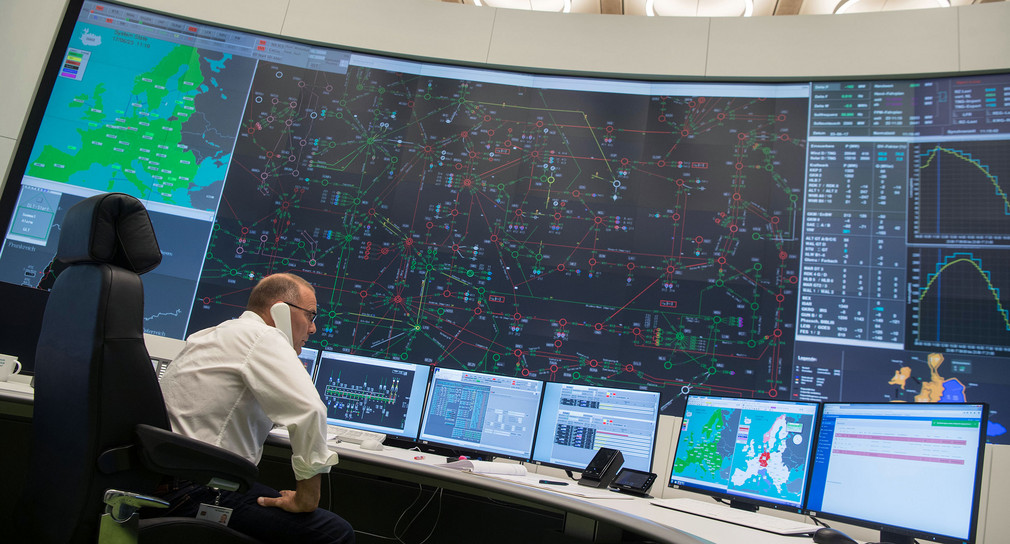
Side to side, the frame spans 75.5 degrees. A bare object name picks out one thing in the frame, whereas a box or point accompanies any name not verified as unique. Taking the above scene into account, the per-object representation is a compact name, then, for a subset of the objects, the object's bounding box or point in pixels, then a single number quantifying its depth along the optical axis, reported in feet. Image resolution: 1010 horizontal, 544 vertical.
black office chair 4.13
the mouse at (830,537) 4.64
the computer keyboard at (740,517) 5.32
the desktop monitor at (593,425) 7.84
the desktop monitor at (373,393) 8.68
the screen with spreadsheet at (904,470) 4.77
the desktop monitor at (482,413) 8.23
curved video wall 9.46
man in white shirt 5.04
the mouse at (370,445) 7.59
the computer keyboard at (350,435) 7.95
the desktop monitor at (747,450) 6.12
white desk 4.56
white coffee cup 7.63
